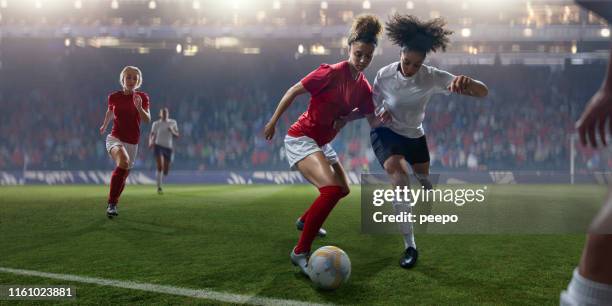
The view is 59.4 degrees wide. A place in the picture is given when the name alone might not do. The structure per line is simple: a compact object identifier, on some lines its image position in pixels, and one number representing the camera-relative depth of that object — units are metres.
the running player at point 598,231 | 1.58
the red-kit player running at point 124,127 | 7.29
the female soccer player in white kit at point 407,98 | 4.47
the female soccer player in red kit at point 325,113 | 4.08
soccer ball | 3.48
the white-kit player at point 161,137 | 12.88
